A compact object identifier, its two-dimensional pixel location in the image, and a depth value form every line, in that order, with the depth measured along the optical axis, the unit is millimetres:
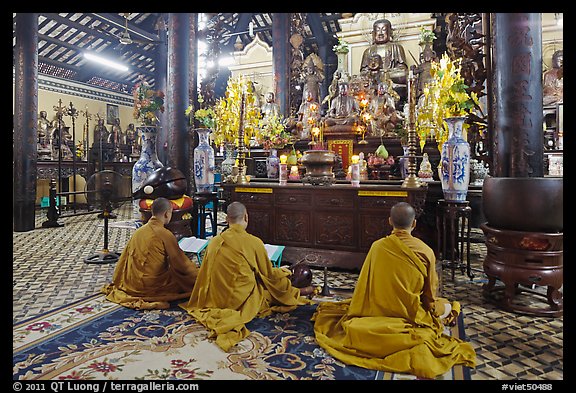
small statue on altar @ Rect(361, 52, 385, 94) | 11097
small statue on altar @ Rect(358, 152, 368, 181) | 5873
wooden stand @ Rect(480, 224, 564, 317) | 3096
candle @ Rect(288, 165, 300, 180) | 5582
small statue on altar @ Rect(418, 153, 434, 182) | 5070
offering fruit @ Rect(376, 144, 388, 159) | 6051
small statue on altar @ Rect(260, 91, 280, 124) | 8423
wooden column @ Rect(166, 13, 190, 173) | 6547
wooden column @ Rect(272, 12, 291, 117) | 8656
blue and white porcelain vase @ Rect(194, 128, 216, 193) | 5637
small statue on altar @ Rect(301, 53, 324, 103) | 10896
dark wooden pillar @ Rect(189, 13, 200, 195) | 6727
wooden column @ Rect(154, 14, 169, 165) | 12026
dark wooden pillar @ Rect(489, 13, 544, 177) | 3887
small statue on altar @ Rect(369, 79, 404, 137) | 6824
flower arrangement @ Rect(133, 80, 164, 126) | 6699
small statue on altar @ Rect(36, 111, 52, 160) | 12047
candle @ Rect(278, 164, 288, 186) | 5105
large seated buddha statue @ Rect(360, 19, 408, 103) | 11453
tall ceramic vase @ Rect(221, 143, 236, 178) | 8136
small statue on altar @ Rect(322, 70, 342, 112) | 8039
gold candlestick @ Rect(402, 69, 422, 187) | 4184
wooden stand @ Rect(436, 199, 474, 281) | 4195
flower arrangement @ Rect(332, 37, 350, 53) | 8891
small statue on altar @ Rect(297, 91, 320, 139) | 6912
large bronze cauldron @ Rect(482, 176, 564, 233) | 3066
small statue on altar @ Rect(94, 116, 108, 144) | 14664
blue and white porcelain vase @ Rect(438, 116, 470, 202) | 4195
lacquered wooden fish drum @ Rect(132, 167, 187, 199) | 5308
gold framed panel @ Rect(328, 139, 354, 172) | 6730
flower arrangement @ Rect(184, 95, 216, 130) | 6212
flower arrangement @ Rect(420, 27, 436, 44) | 10407
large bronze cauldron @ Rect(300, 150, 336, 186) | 4594
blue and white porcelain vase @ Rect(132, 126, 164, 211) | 6773
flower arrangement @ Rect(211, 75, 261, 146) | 6019
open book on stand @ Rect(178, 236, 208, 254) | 4582
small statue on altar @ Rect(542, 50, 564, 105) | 10562
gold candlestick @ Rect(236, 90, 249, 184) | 5195
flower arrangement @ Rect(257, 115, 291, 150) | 6484
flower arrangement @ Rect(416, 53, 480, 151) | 4379
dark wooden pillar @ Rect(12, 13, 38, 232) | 7215
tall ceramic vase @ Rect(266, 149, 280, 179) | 6277
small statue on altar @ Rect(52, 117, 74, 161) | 12577
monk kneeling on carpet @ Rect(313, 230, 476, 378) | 2230
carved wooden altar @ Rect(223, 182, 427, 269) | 4258
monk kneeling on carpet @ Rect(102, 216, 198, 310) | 3357
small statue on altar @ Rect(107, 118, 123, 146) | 15562
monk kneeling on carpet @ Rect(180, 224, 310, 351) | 2914
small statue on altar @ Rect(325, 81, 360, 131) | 6863
